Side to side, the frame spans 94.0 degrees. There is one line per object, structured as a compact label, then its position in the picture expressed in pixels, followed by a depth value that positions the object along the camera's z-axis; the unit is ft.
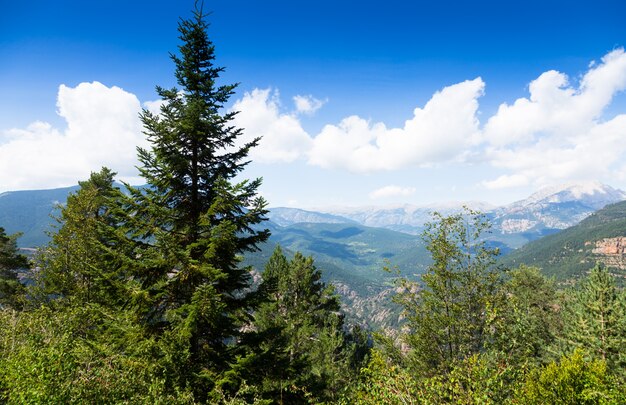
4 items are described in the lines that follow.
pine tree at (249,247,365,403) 98.81
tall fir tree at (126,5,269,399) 35.10
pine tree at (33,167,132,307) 69.15
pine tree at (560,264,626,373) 85.46
